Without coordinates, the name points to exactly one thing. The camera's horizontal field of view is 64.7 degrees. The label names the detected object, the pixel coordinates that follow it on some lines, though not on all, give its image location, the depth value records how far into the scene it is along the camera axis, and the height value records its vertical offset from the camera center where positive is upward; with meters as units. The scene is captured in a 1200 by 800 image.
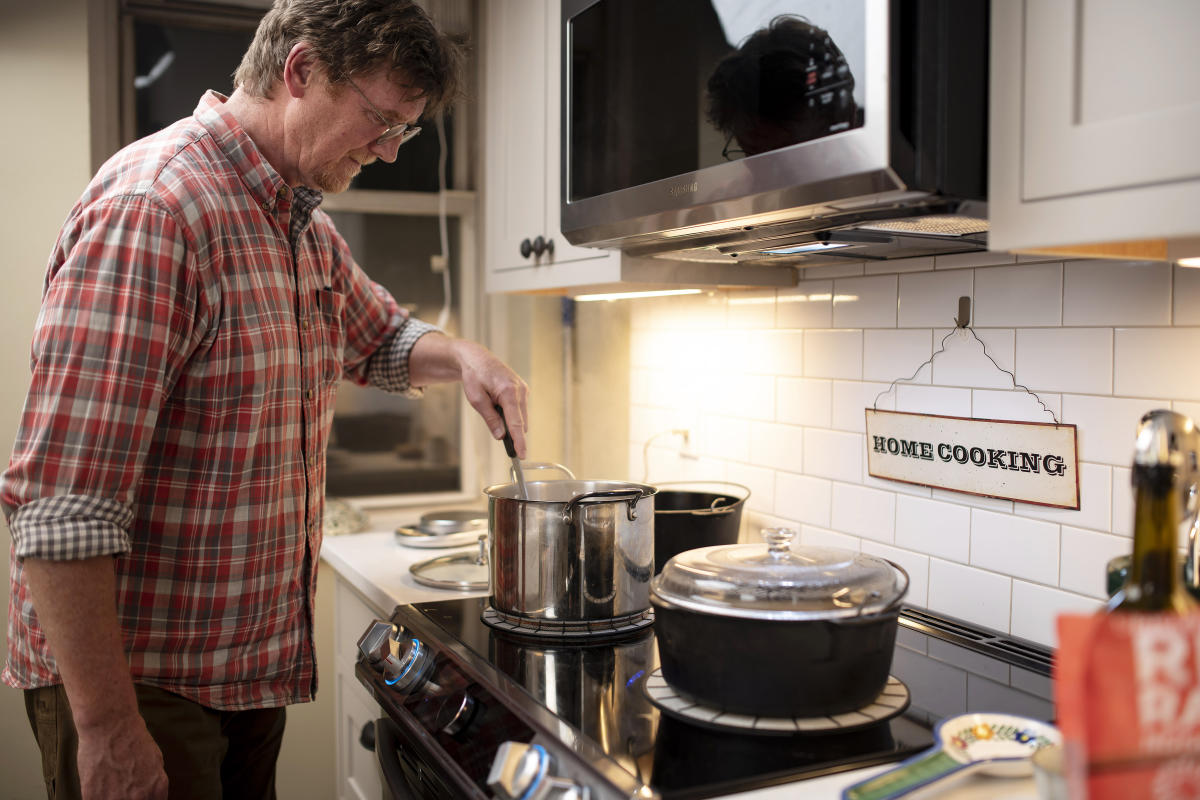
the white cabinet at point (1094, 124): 0.83 +0.23
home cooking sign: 1.31 -0.14
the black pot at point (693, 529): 1.69 -0.30
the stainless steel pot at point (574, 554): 1.32 -0.28
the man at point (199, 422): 1.08 -0.08
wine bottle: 0.67 -0.12
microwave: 1.01 +0.29
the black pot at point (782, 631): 0.98 -0.29
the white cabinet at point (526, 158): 1.88 +0.43
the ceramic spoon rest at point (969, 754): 0.85 -0.39
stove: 0.92 -0.41
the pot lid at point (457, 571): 1.71 -0.41
